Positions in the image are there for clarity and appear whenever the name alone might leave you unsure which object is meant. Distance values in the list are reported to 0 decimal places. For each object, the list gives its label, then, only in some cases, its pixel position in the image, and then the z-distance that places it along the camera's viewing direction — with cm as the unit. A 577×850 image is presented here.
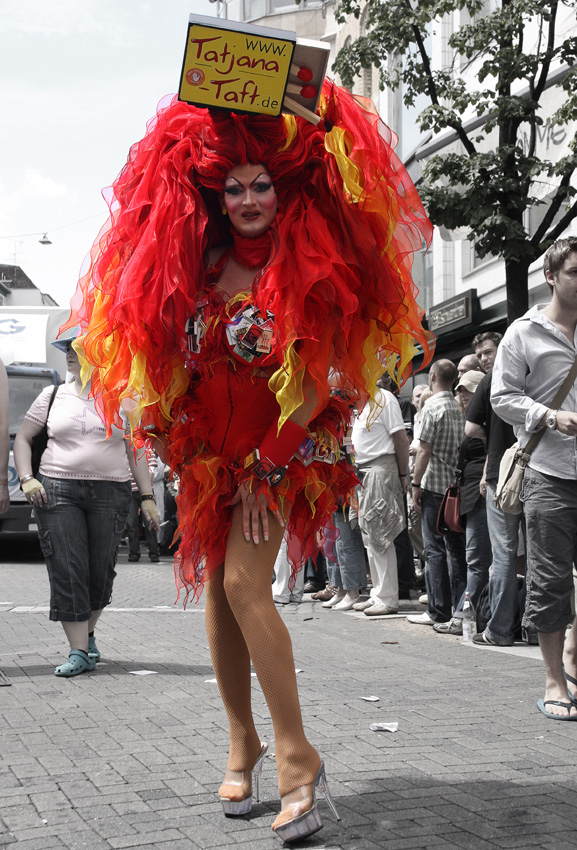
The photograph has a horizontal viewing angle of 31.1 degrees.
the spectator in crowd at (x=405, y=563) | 1027
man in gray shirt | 482
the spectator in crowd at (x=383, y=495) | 907
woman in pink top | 610
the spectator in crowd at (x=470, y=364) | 871
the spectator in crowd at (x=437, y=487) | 824
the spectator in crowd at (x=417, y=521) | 1034
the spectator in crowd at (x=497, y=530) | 672
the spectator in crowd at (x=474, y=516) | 741
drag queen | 324
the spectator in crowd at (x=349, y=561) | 945
